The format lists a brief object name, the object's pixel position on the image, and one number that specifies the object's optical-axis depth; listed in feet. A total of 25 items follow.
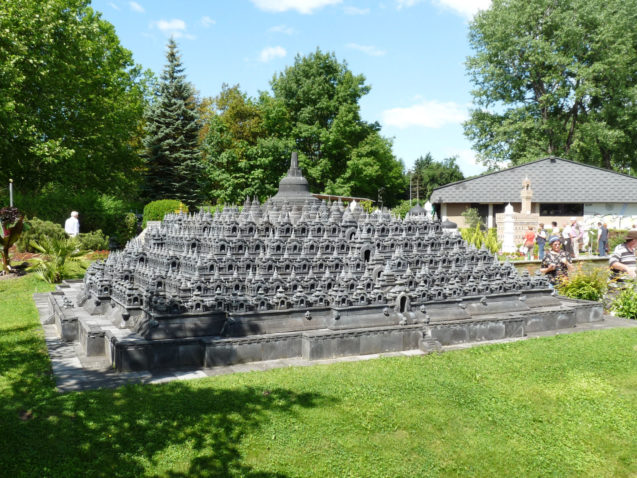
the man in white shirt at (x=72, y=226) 70.44
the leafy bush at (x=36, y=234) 68.33
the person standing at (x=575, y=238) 73.79
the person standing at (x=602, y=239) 78.54
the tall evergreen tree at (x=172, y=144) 113.39
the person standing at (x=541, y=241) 69.72
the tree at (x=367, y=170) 118.32
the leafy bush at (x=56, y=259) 56.49
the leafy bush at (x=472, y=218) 114.11
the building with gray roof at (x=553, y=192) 108.88
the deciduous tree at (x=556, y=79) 117.50
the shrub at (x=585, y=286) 48.80
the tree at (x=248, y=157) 118.83
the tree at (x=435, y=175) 247.29
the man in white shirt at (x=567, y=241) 68.62
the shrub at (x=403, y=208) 126.41
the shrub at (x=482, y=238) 78.23
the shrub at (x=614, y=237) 84.14
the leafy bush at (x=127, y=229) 92.22
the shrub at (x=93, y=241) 71.15
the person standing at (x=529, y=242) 76.65
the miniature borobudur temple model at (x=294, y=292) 31.99
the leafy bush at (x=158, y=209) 89.40
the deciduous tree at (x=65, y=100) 78.48
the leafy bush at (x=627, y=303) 45.14
